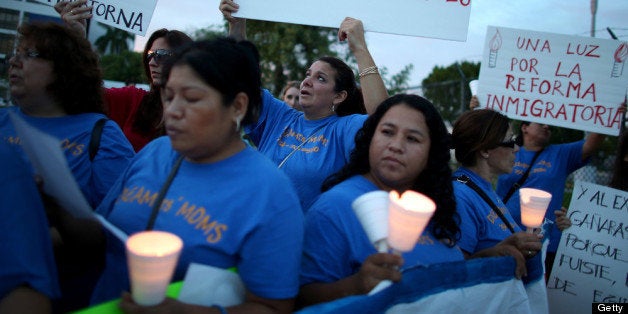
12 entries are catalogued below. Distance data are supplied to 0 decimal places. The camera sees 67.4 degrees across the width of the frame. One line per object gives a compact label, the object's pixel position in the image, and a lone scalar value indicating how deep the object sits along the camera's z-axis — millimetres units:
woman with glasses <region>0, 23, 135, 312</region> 2242
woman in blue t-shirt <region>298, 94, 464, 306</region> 1711
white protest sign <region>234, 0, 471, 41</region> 3125
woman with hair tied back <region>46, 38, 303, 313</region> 1457
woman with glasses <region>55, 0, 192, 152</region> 3143
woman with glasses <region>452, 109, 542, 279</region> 2391
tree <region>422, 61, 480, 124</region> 12620
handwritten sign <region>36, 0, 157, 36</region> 3467
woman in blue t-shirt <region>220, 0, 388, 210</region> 2932
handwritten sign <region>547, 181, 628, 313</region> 4320
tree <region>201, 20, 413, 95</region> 22203
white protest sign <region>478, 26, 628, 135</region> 4332
